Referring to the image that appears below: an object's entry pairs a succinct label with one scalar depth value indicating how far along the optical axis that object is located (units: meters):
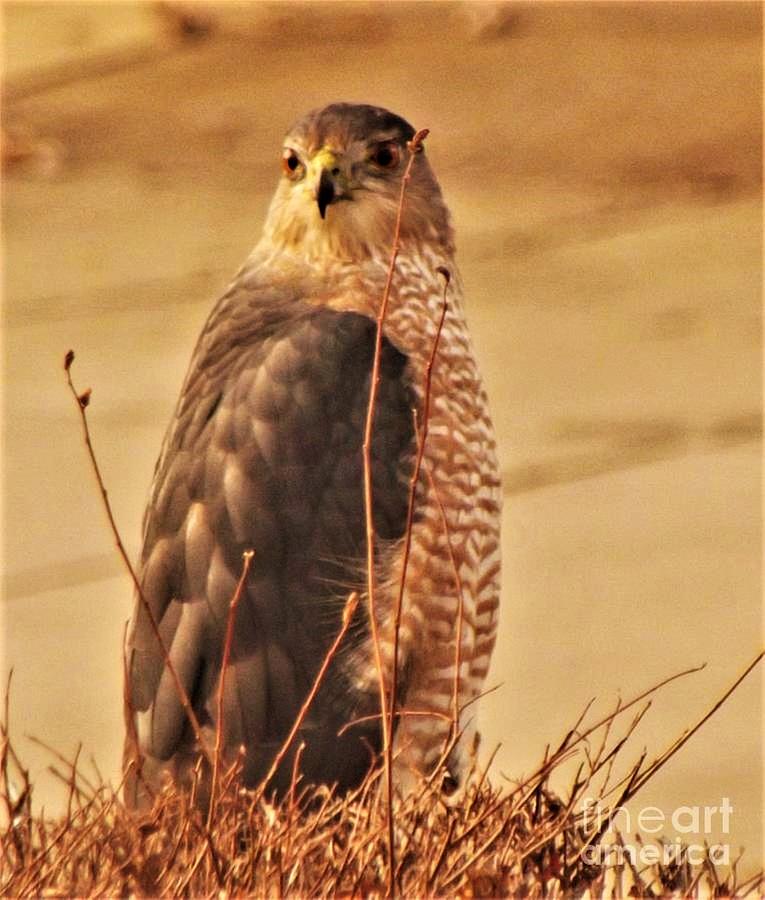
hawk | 9.80
